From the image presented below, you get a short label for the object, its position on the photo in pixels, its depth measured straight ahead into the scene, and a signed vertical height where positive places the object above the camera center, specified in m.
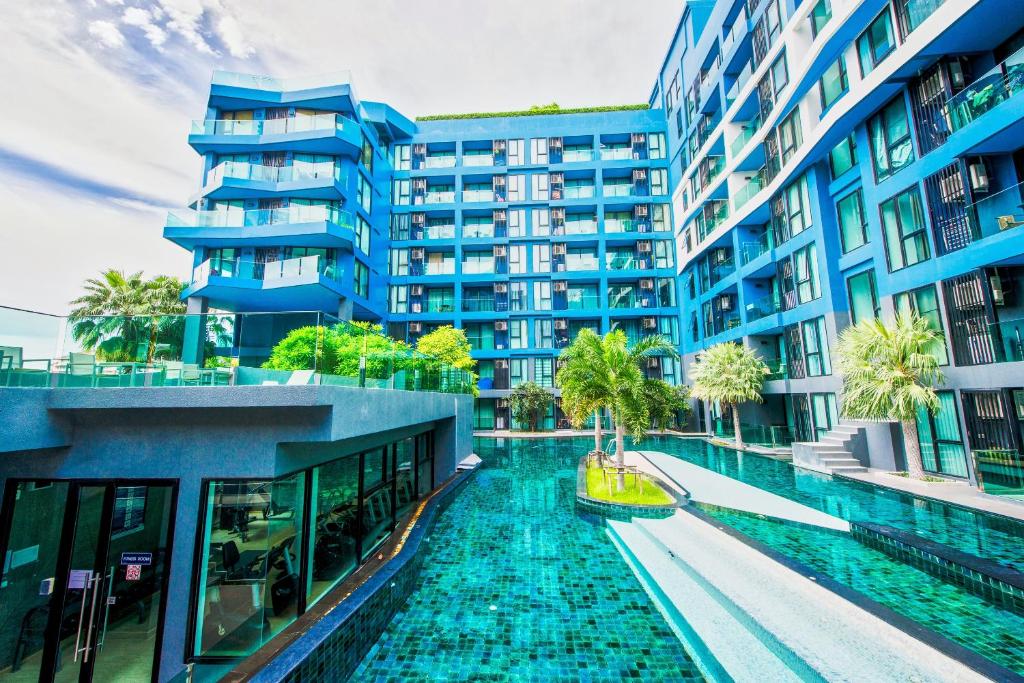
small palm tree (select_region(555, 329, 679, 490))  11.17 +0.71
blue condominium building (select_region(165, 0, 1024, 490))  11.28 +9.52
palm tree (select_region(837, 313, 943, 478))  11.71 +0.85
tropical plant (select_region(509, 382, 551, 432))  29.05 +0.42
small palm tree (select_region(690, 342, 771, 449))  19.45 +1.38
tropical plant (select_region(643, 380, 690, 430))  11.66 +0.23
